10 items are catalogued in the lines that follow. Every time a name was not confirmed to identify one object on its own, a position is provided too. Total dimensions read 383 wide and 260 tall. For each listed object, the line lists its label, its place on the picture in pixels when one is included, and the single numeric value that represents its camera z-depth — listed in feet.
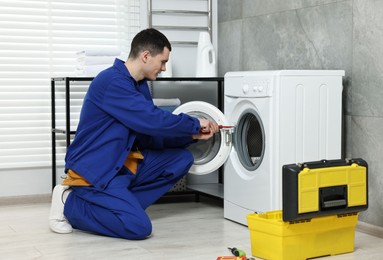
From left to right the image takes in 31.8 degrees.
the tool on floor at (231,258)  9.10
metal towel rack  15.64
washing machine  11.30
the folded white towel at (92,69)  13.84
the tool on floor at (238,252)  9.51
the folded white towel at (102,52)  13.87
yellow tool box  9.32
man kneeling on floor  11.25
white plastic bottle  15.02
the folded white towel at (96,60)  13.87
